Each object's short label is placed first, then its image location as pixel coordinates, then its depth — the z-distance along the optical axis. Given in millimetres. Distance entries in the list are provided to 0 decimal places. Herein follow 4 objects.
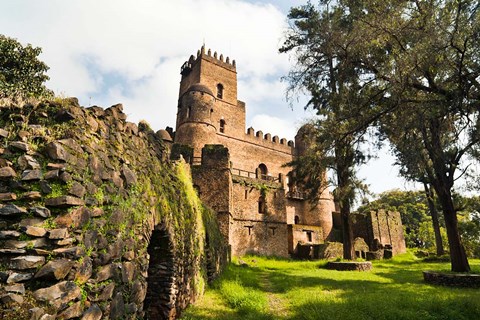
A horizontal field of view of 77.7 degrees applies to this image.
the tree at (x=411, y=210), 41528
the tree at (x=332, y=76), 7992
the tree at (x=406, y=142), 8188
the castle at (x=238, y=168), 19781
